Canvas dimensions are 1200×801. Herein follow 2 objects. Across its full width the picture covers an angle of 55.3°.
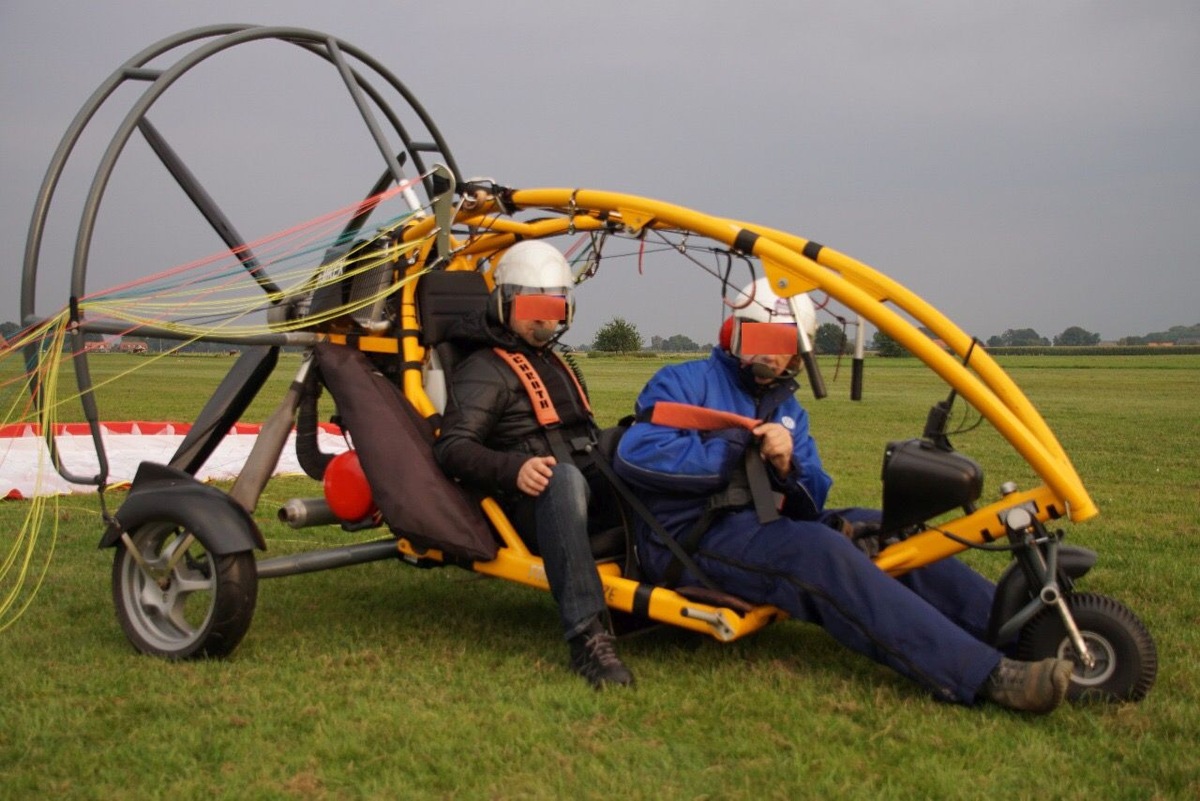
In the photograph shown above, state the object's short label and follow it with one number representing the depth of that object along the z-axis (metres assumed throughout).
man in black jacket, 4.80
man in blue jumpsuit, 4.25
